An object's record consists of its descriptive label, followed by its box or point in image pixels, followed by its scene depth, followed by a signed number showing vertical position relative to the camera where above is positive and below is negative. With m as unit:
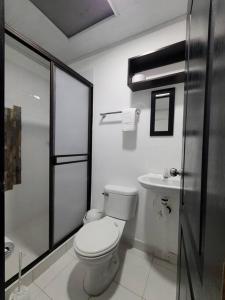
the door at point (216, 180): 0.26 -0.07
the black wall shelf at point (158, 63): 1.42 +0.92
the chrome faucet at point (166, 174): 1.43 -0.27
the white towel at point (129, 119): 1.61 +0.30
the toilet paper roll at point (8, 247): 0.99 -0.72
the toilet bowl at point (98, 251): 1.08 -0.80
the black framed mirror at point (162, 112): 1.50 +0.37
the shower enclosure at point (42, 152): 1.50 -0.09
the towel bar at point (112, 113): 1.66 +0.41
